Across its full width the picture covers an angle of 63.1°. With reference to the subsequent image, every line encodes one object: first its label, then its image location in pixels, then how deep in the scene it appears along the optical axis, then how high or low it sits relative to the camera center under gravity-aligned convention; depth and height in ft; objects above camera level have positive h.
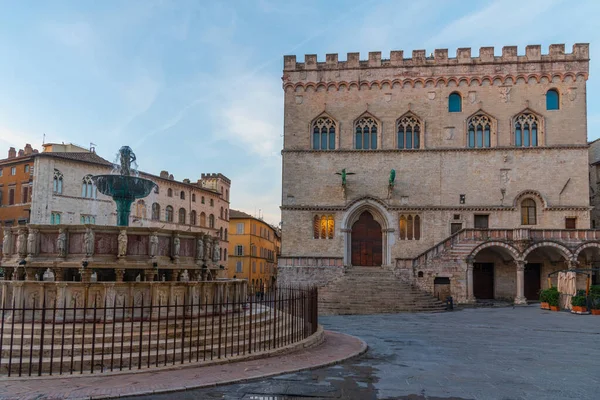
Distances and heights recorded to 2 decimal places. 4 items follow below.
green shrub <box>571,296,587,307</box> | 73.36 -7.07
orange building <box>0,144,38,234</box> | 127.24 +15.03
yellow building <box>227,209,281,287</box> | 195.93 +0.90
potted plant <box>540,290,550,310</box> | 81.38 -7.97
